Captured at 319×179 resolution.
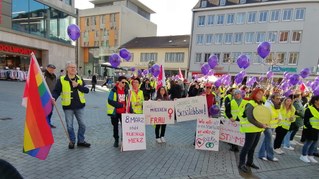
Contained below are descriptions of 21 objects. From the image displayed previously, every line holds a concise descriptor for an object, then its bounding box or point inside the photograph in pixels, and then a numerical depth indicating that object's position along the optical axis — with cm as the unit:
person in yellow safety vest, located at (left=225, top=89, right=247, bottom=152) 609
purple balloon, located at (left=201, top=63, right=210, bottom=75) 1436
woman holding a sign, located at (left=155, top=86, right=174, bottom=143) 655
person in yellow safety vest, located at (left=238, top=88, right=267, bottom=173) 480
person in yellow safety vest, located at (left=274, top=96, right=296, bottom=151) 623
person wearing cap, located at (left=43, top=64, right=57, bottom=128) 688
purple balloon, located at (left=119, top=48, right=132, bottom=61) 1155
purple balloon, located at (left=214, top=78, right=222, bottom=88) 1151
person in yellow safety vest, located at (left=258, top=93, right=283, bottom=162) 568
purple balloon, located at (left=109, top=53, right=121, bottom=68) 1076
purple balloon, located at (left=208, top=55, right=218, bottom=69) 1354
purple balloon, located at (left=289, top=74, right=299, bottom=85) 1180
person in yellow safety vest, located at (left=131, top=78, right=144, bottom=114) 596
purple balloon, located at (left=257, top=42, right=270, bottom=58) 988
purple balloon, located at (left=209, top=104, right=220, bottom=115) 640
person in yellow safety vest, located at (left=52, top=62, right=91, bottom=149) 520
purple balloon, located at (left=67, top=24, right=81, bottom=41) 865
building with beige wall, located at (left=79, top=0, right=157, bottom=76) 5509
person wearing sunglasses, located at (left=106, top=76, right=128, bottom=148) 560
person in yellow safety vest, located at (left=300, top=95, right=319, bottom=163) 577
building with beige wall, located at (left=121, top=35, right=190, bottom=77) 4675
